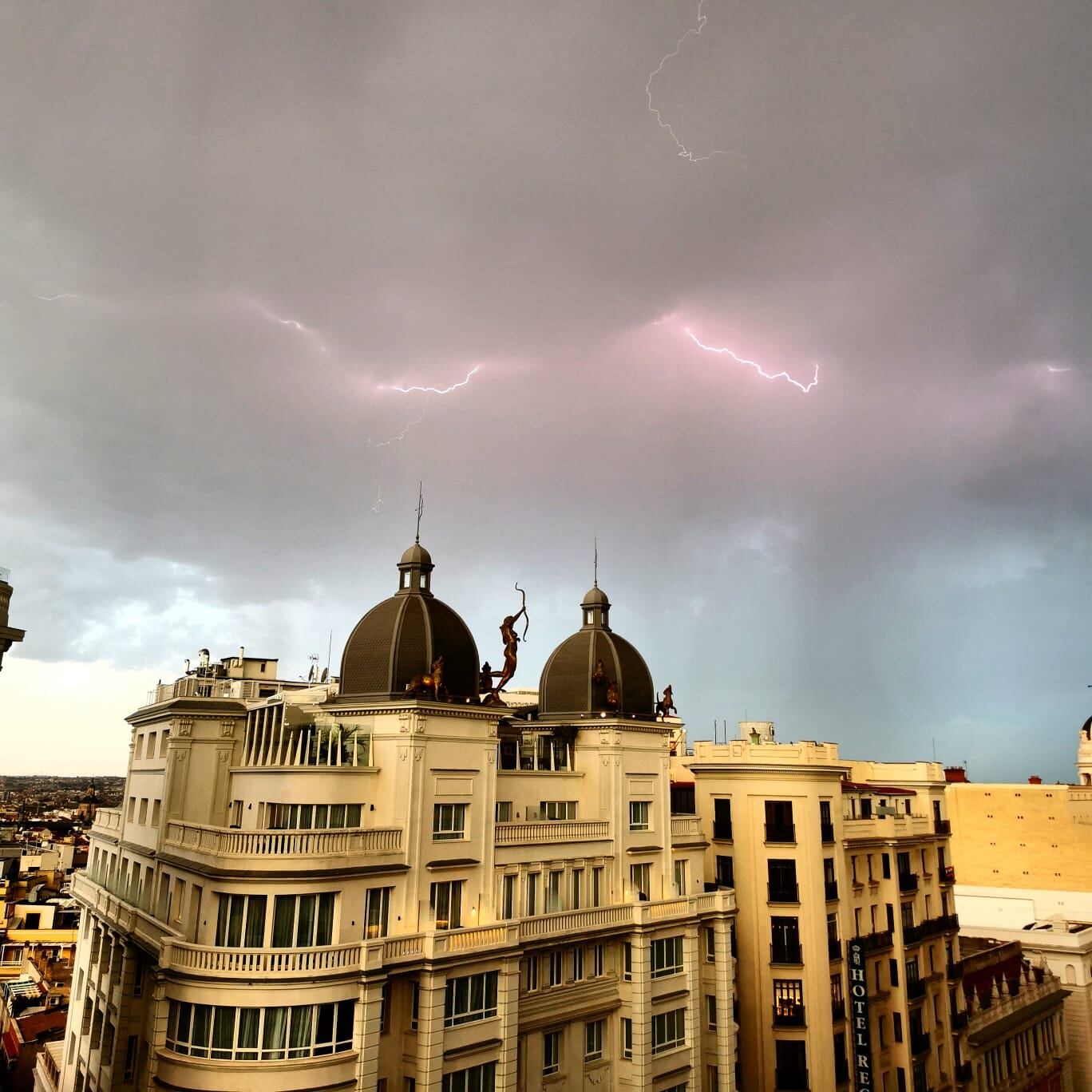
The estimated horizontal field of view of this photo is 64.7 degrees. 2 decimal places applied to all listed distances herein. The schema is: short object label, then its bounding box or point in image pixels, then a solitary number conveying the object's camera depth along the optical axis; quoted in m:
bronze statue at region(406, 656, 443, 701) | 39.72
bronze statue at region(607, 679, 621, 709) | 49.06
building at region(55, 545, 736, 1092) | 33.22
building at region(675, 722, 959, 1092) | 51.72
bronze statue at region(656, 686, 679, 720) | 52.22
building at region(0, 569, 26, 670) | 33.12
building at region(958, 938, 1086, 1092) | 65.50
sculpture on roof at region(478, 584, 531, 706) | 45.84
